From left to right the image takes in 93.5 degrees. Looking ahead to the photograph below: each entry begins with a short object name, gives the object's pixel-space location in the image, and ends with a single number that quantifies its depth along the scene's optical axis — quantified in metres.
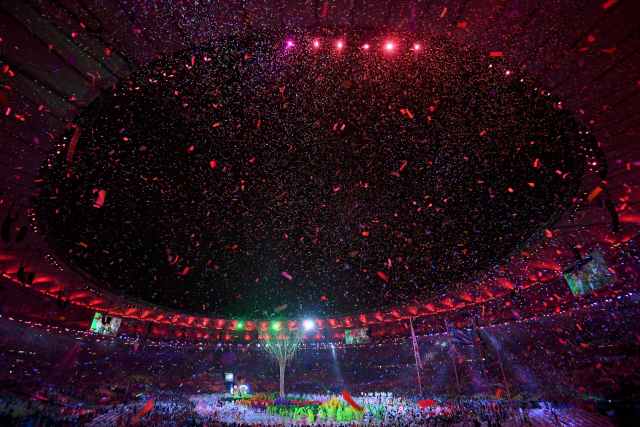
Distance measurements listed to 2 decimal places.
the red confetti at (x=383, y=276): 19.11
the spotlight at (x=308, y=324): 34.28
